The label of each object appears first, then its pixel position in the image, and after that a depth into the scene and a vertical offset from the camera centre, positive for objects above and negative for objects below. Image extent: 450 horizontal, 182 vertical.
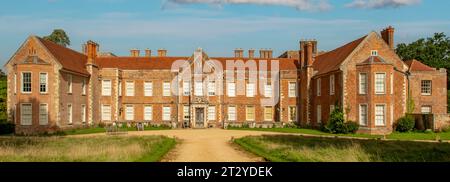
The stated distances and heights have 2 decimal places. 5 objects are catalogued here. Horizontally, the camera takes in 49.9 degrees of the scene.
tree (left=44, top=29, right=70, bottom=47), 70.81 +10.12
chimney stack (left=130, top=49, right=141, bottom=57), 57.59 +6.36
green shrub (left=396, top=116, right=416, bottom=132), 37.47 -1.46
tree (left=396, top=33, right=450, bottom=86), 64.00 +7.41
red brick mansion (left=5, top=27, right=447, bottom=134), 37.75 +1.62
